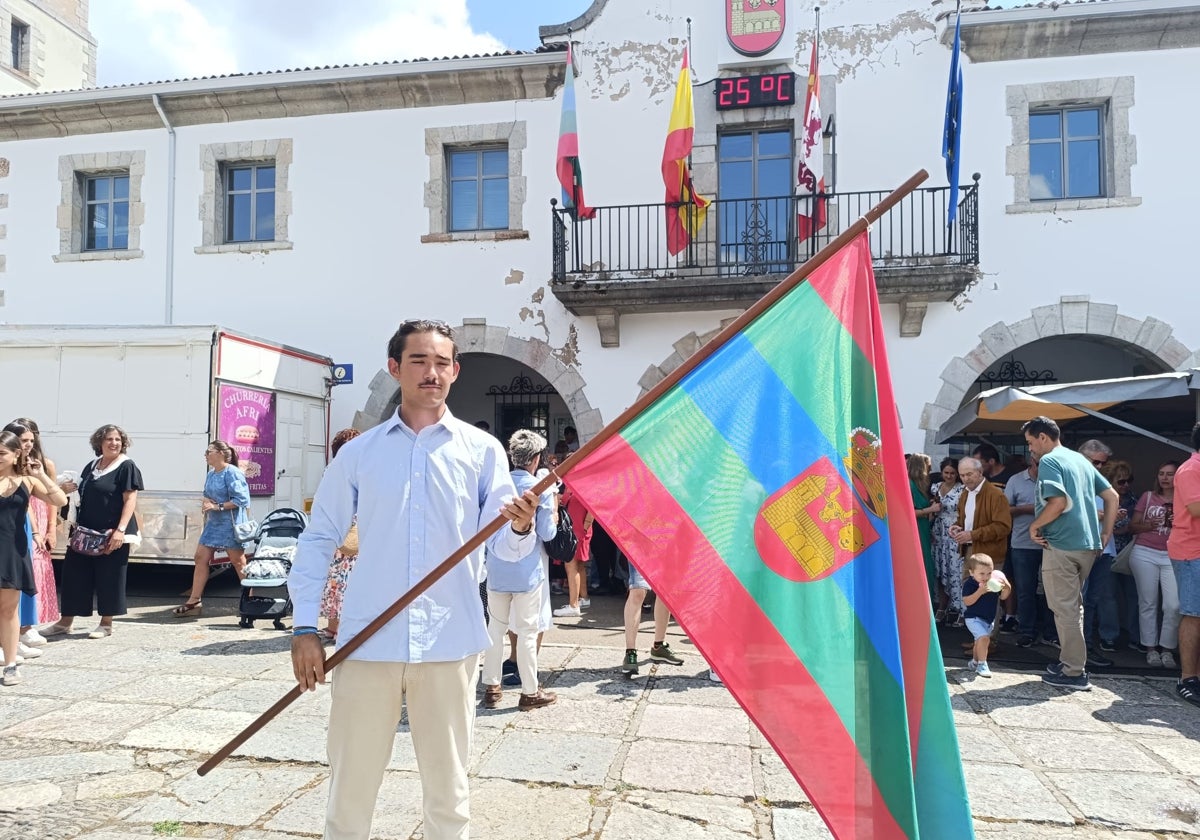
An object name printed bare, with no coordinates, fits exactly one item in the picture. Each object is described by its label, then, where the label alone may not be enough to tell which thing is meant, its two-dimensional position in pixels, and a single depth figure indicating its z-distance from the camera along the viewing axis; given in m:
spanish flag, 9.93
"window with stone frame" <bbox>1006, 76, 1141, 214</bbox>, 9.89
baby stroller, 7.02
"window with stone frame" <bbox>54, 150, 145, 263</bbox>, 12.09
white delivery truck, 8.34
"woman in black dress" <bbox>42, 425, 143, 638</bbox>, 6.50
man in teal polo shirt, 5.55
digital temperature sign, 10.45
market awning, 6.55
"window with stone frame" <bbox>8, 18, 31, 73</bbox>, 18.47
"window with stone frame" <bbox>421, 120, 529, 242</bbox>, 11.12
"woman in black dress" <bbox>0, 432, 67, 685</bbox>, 5.25
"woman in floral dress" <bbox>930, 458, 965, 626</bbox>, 7.25
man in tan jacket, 6.57
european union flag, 9.31
